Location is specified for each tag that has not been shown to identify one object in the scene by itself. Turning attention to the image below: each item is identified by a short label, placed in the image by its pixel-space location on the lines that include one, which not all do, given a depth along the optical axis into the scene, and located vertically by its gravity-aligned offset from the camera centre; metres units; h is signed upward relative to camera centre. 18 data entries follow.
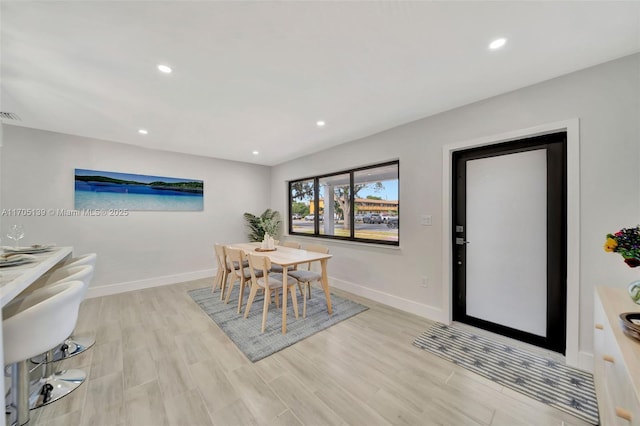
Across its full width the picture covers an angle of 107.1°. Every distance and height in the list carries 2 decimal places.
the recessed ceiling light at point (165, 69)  1.90 +1.18
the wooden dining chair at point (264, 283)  2.64 -0.83
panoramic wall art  3.66 +0.38
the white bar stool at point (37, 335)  1.20 -0.66
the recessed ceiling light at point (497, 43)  1.61 +1.18
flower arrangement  1.13 -0.16
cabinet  0.79 -0.61
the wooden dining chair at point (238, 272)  3.05 -0.81
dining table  2.65 -0.56
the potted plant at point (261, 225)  5.29 -0.26
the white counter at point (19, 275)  1.12 -0.37
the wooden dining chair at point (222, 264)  3.50 -0.77
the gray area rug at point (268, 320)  2.34 -1.29
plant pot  1.14 -0.39
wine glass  2.24 -0.19
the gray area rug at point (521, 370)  1.64 -1.29
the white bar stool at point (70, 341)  1.87 -1.21
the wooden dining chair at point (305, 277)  2.97 -0.82
